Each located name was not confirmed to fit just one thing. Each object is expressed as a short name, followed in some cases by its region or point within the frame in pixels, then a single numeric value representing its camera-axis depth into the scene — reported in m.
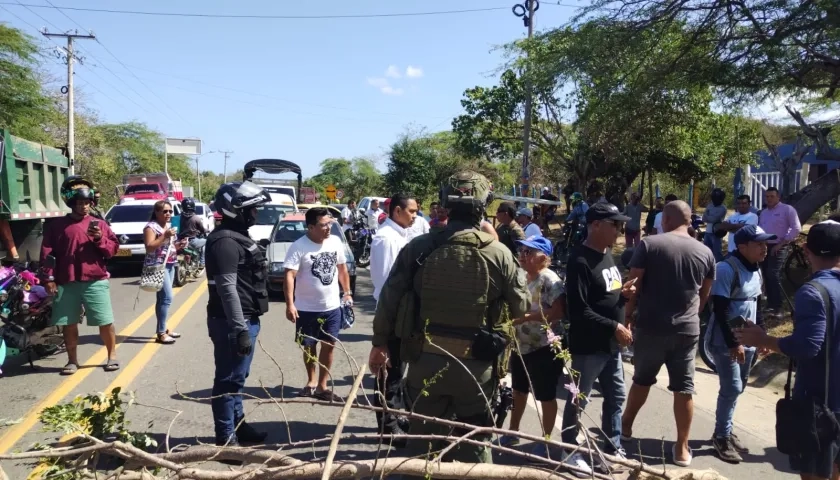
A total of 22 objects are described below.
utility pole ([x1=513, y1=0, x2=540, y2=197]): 17.45
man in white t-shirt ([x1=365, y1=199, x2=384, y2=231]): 16.42
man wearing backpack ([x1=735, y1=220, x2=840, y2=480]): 3.09
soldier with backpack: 3.11
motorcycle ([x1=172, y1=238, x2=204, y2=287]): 11.96
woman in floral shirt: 4.22
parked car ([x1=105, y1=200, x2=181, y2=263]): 13.12
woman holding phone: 7.21
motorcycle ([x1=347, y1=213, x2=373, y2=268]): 15.91
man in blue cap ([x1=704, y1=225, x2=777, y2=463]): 4.50
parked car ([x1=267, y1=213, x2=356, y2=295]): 10.52
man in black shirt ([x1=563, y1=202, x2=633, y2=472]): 4.00
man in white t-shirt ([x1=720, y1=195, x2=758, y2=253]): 6.98
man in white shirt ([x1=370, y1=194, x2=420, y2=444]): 5.28
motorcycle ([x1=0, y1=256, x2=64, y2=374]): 6.10
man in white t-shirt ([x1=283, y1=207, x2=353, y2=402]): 5.34
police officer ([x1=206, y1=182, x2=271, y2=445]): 4.07
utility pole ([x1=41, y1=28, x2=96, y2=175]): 27.43
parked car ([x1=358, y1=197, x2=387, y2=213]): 21.80
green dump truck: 8.49
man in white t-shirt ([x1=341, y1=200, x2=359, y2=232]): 19.96
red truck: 31.62
